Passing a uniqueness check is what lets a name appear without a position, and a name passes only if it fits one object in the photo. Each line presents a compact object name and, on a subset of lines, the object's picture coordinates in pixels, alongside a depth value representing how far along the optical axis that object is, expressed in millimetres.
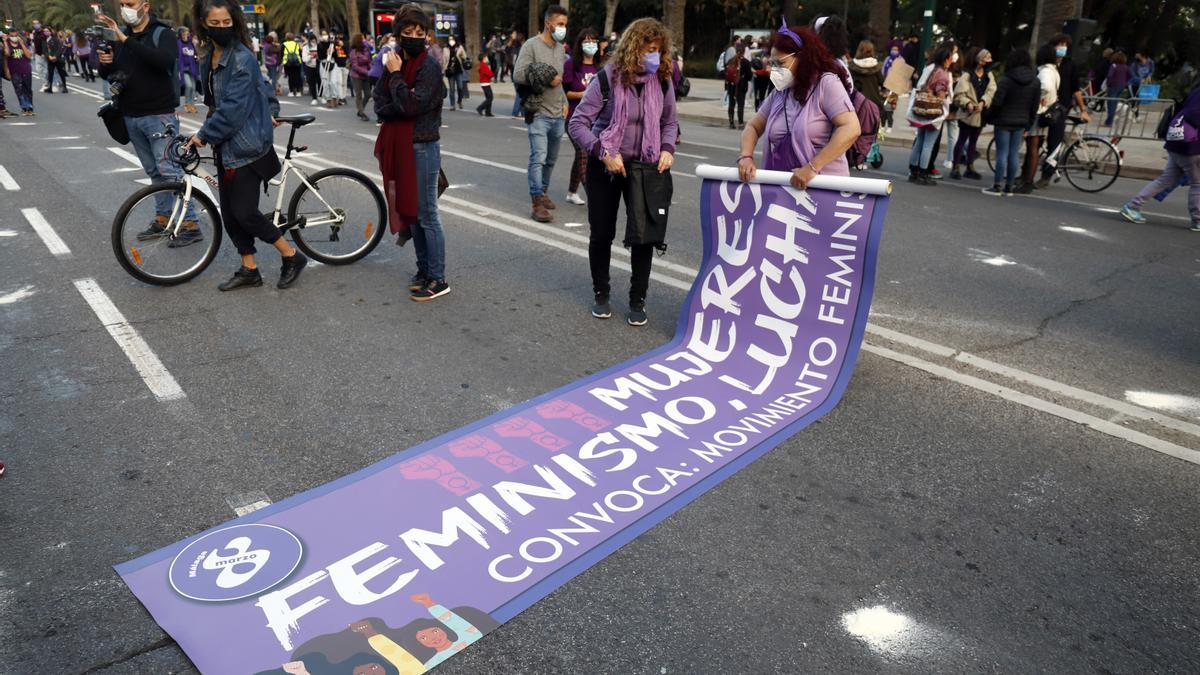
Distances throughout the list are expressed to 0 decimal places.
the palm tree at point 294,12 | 65750
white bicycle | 5809
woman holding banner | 4512
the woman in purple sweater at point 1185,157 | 8203
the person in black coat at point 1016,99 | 10016
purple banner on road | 2658
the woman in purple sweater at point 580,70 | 8539
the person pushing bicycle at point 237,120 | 5172
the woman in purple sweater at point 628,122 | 4969
